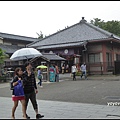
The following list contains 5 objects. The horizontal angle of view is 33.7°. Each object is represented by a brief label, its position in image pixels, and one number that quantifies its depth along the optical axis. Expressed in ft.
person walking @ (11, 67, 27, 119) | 19.84
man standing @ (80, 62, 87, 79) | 64.87
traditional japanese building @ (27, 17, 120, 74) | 79.97
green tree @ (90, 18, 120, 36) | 138.00
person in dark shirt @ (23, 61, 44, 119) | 20.36
